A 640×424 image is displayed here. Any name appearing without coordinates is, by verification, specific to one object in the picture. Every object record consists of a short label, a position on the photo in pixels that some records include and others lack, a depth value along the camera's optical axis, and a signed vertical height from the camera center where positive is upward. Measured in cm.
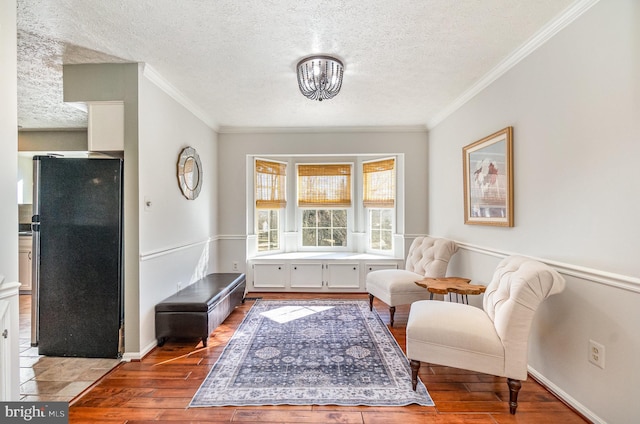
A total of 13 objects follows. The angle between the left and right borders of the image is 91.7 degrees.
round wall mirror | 340 +45
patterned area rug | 209 -125
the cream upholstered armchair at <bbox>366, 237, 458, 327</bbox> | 338 -75
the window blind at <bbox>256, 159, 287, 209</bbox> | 495 +44
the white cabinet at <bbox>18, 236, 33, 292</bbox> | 455 -67
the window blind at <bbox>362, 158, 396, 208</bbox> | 484 +45
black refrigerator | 266 -39
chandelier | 251 +113
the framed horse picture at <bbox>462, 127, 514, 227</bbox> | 258 +29
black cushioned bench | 285 -96
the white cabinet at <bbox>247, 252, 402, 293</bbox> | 471 -94
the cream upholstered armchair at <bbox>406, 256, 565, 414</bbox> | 190 -78
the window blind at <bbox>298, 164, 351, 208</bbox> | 523 +44
